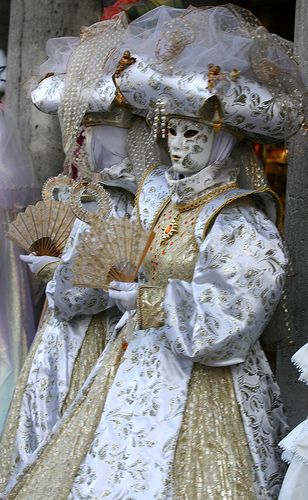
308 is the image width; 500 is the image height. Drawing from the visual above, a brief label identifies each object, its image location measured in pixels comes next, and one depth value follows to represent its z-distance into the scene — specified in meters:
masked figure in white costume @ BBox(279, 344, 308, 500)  5.42
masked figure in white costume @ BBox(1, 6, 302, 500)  6.15
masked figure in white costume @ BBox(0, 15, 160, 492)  7.68
